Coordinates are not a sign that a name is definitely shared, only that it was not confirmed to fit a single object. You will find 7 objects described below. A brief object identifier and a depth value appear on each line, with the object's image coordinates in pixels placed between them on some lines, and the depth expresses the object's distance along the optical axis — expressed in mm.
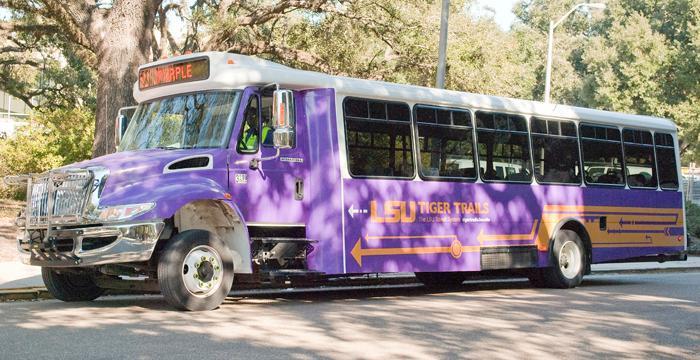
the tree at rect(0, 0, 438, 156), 20359
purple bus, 11188
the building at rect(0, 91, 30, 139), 66312
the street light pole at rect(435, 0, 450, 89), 21078
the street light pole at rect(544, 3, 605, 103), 29516
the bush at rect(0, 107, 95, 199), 27766
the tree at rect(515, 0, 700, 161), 51062
